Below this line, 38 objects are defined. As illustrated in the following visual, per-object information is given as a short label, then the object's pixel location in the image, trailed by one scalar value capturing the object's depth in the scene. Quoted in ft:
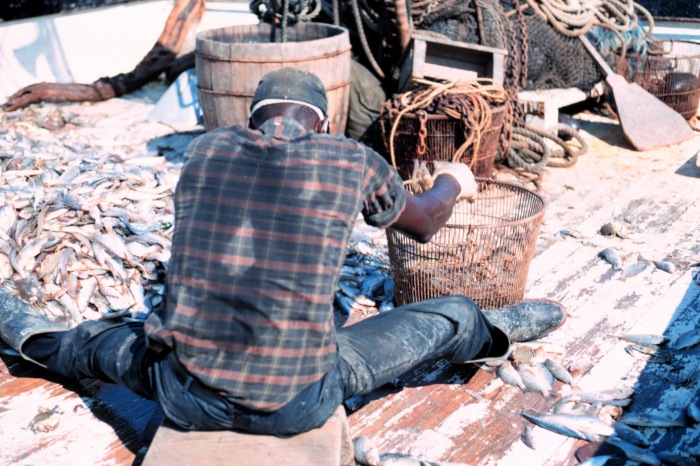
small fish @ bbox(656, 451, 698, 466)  9.74
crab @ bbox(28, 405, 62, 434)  10.79
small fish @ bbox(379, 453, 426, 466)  9.75
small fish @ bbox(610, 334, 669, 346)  12.70
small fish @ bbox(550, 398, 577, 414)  11.02
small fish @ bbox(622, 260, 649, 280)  15.31
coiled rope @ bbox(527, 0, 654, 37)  25.14
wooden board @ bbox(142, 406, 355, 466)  8.36
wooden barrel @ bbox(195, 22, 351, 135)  18.42
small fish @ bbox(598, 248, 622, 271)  15.67
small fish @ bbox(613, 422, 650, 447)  10.24
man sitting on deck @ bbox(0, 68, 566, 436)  8.17
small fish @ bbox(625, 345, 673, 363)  12.33
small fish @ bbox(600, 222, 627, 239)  17.21
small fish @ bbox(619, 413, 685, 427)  10.57
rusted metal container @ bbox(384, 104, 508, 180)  18.86
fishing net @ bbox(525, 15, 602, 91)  25.05
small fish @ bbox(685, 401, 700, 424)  10.64
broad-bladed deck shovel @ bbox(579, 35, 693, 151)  23.79
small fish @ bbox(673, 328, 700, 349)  12.53
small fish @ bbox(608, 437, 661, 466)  9.80
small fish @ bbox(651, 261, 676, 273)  15.40
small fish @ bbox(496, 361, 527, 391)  11.76
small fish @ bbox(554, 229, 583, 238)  17.33
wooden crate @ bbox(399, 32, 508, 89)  20.72
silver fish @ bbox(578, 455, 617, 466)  9.78
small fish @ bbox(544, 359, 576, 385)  11.79
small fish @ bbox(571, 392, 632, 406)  11.13
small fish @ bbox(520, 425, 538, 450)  10.28
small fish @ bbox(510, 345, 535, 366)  12.27
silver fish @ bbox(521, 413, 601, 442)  10.34
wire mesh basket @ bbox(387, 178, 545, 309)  12.90
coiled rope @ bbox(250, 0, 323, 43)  20.26
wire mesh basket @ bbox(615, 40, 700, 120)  25.64
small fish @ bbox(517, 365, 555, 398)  11.52
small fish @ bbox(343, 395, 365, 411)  11.27
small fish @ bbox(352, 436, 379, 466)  9.82
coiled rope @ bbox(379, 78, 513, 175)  18.53
